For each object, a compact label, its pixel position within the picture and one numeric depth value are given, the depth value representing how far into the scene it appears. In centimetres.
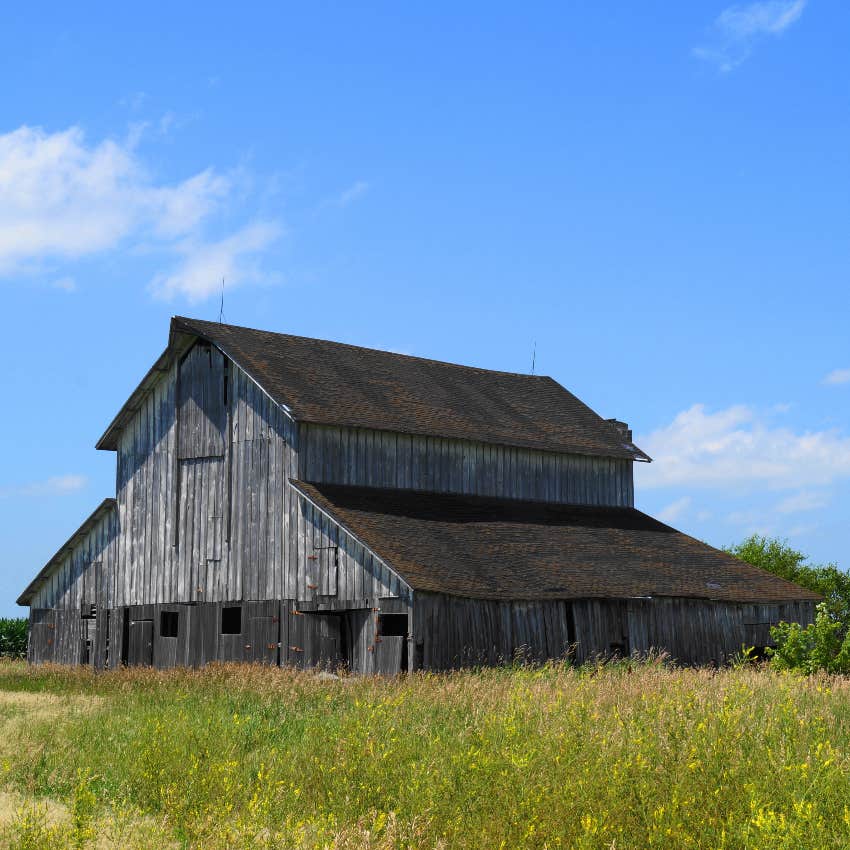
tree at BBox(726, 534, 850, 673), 2614
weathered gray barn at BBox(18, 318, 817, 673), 3017
